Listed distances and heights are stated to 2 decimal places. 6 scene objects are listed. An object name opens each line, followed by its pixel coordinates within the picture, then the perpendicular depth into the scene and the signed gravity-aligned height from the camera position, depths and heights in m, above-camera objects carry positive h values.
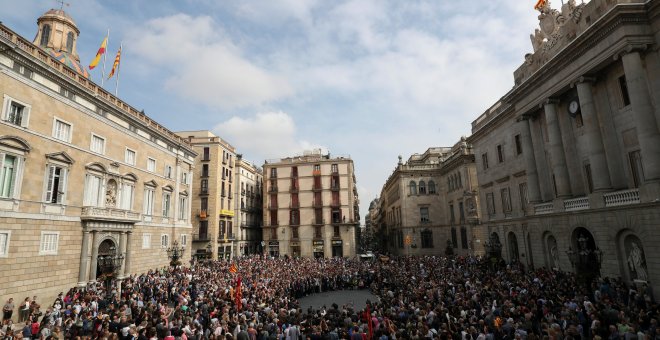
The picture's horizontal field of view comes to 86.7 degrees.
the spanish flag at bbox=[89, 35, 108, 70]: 26.91 +14.29
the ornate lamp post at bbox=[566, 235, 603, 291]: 15.61 -1.94
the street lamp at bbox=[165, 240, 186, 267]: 27.66 -0.87
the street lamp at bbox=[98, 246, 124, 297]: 23.19 -1.30
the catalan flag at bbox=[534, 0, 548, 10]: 23.31 +14.81
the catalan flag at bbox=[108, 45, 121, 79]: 27.89 +14.11
